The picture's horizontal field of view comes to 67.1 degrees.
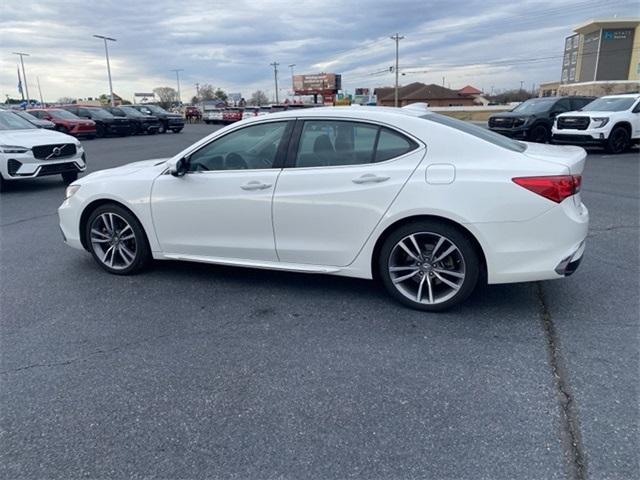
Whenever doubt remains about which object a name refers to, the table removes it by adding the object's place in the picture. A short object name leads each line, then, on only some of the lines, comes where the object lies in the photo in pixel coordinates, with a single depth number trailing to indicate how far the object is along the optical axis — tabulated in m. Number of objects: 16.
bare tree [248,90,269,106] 100.84
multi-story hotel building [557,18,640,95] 79.69
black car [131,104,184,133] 29.39
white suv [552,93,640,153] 14.17
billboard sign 73.12
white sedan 3.54
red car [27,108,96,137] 23.30
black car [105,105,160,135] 28.17
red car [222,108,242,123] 37.72
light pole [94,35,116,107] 45.53
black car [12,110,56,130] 18.52
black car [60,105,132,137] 26.97
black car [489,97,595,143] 16.45
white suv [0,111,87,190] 9.38
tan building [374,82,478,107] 91.88
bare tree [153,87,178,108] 106.29
